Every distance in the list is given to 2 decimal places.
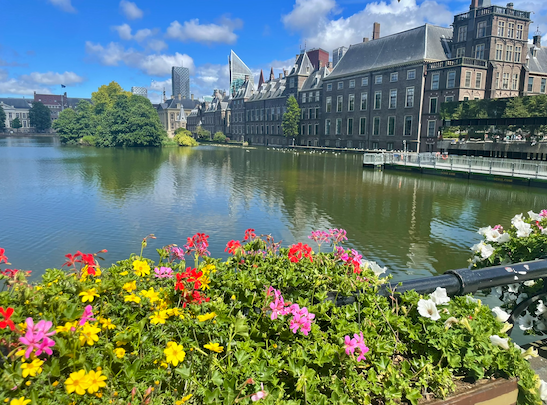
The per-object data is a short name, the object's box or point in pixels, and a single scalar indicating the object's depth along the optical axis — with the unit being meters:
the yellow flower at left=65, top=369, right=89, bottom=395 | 1.63
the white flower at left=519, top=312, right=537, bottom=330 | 3.26
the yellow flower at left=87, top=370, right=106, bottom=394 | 1.64
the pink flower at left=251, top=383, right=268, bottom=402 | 1.76
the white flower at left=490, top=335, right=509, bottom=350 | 2.17
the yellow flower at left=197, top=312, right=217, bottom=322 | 2.11
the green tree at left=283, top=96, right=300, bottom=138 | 73.25
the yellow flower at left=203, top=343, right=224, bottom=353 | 1.95
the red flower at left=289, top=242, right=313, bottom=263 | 2.99
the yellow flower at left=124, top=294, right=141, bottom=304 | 2.16
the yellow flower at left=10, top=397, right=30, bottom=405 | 1.54
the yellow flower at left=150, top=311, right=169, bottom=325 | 2.04
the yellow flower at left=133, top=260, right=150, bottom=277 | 2.58
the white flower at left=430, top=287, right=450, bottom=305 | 2.38
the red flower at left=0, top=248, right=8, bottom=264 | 2.65
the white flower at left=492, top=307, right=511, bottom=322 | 2.55
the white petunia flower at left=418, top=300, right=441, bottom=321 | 2.29
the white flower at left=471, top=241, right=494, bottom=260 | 3.83
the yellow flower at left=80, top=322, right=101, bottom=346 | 1.82
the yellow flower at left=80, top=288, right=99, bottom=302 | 2.08
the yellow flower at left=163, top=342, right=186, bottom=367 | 1.86
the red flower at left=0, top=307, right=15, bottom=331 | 1.69
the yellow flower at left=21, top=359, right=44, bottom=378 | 1.63
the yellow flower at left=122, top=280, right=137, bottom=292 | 2.25
